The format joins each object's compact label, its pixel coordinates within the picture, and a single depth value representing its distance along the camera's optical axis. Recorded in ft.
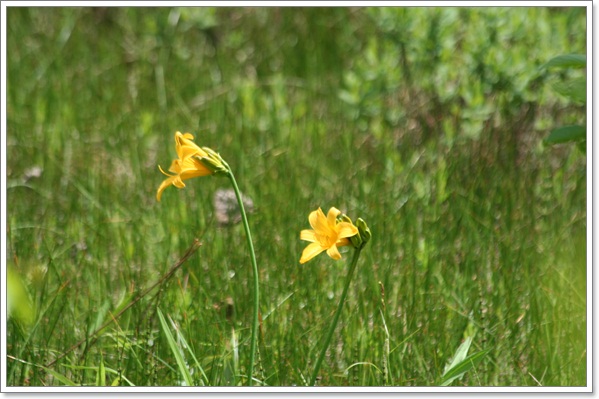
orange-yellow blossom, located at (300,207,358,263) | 25.04
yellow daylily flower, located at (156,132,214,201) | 25.20
